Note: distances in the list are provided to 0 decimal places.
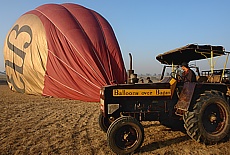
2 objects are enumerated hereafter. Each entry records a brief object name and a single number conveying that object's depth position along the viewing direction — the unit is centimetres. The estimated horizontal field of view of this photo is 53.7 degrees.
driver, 564
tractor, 464
